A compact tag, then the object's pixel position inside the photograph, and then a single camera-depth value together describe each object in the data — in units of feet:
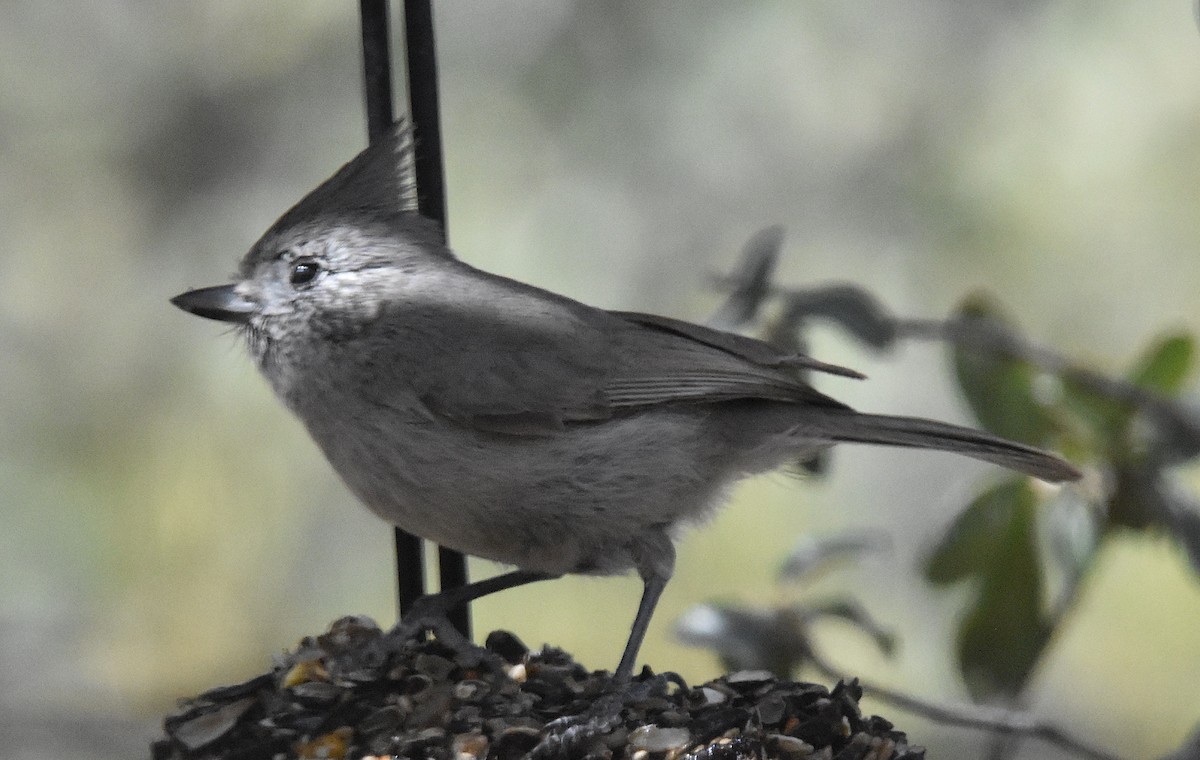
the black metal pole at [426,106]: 17.02
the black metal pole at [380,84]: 16.92
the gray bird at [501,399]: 18.34
